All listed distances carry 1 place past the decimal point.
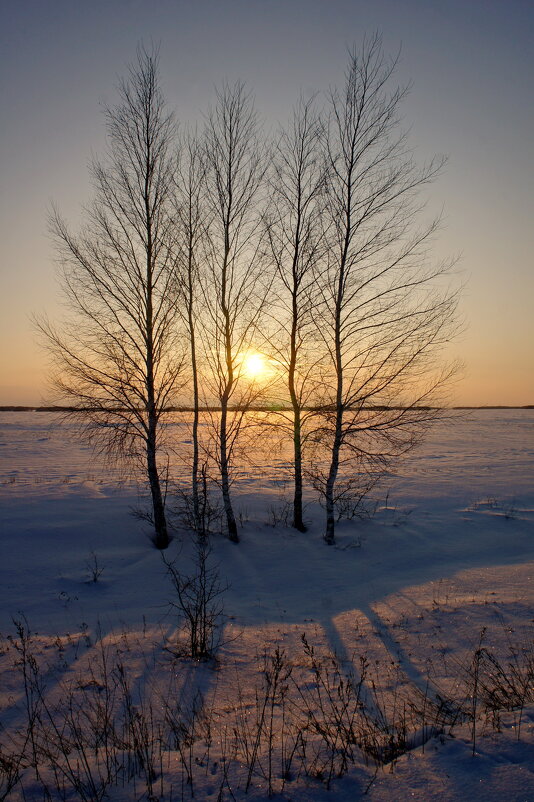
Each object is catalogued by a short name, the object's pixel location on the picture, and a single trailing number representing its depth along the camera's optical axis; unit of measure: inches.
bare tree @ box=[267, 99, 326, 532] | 452.1
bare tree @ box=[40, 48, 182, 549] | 415.5
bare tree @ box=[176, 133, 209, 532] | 458.3
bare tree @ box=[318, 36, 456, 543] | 414.6
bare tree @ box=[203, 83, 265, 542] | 443.5
